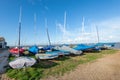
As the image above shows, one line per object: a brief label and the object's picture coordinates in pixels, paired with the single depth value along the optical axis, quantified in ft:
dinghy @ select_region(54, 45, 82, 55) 40.86
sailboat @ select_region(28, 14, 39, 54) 42.91
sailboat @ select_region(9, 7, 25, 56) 39.18
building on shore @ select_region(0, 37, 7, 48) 99.68
